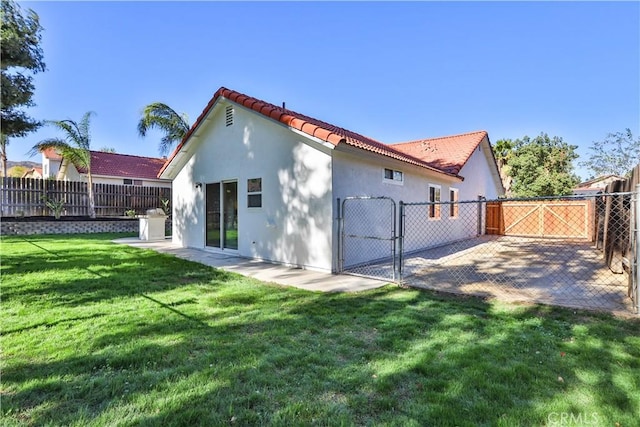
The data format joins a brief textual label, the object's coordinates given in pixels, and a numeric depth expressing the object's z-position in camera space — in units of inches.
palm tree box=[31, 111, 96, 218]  641.0
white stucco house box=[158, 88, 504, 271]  290.7
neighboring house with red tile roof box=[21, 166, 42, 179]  1601.7
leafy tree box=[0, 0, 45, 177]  376.8
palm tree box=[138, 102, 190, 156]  693.9
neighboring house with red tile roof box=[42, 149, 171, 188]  931.3
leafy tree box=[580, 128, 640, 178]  956.6
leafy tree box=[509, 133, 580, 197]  914.7
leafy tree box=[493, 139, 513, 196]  1077.1
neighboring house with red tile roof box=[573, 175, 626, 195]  1052.0
